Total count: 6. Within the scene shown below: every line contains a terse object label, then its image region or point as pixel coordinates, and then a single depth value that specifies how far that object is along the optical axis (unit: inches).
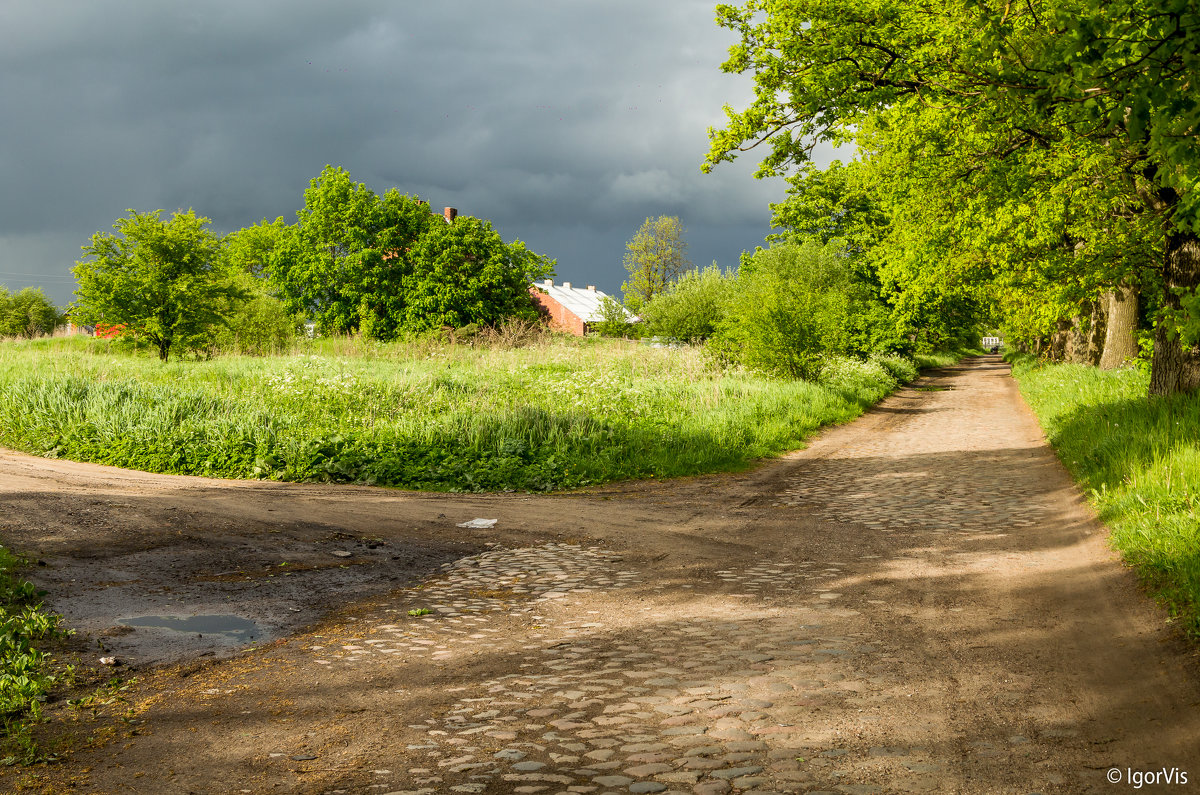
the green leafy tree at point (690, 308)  2081.7
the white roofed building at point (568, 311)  3137.3
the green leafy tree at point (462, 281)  1914.4
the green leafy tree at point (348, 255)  1973.4
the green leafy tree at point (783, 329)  976.9
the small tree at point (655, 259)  3294.8
